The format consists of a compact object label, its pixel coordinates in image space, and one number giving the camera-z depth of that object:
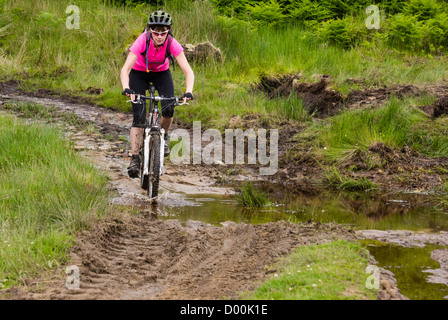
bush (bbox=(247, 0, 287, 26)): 17.17
